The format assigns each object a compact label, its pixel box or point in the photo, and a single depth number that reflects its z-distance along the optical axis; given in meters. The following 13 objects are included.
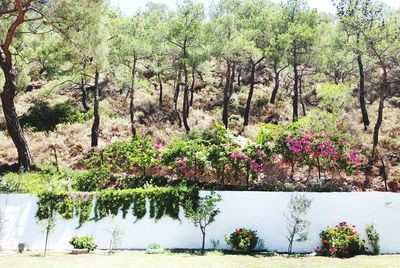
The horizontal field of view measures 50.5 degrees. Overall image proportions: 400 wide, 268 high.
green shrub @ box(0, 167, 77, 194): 15.46
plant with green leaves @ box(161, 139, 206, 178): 15.68
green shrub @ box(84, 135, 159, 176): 16.61
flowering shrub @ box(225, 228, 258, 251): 13.33
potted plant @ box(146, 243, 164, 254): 13.70
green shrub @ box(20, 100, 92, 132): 27.75
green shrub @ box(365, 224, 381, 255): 13.28
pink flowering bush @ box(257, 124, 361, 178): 15.42
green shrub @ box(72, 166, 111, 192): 16.53
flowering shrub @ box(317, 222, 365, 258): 12.73
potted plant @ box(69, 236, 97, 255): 13.78
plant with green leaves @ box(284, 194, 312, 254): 13.56
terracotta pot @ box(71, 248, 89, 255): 13.34
